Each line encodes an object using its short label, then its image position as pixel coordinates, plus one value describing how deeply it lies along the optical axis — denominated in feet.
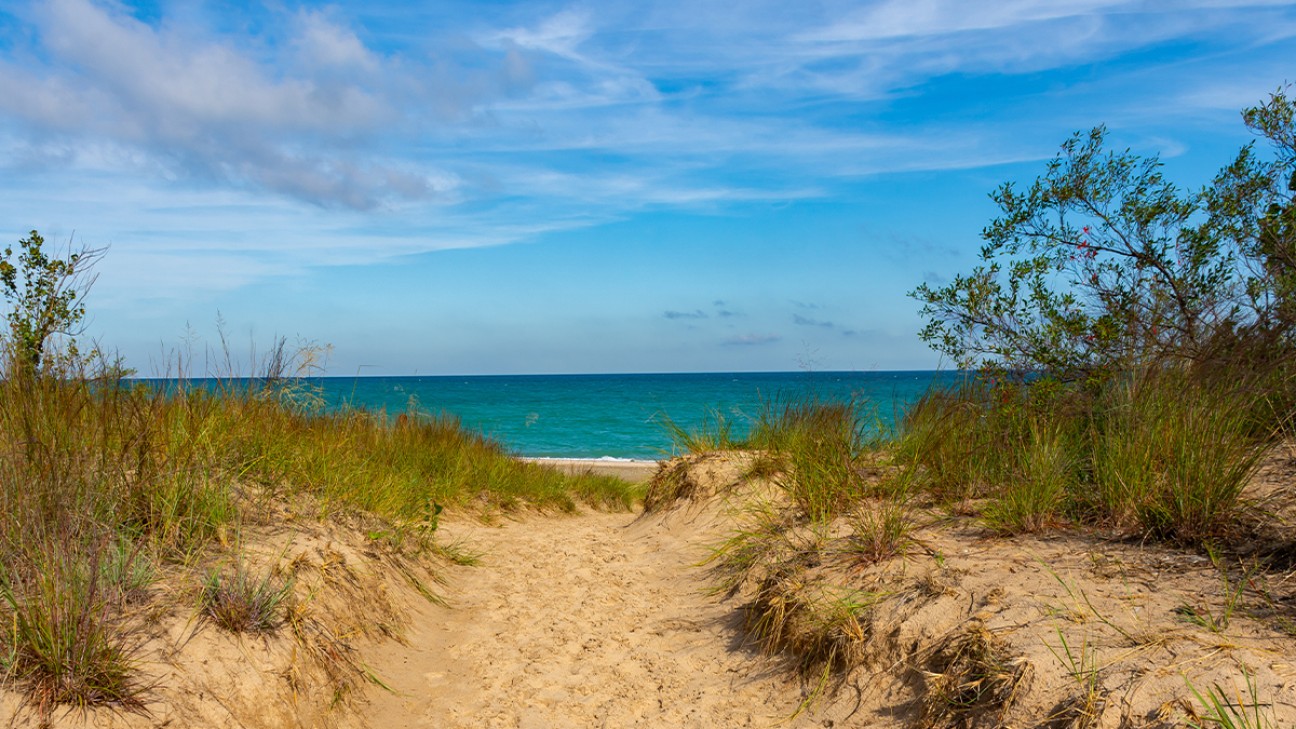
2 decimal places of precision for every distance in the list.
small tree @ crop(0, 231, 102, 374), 16.85
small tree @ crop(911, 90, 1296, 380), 22.34
